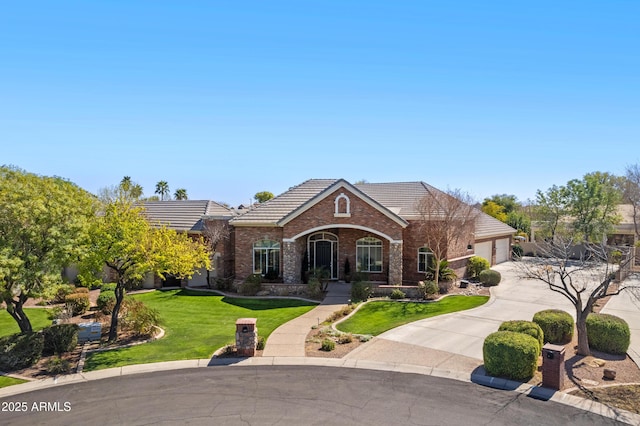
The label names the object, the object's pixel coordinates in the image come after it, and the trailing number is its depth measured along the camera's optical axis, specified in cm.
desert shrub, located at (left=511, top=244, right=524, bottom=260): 4352
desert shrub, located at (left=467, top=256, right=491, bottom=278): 3041
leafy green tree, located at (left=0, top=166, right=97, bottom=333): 1388
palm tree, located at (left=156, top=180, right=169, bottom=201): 7556
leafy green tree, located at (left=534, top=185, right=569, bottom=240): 4344
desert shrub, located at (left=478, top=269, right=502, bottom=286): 2745
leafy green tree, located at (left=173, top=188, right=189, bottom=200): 7412
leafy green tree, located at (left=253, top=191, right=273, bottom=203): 6838
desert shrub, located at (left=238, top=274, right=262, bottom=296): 2609
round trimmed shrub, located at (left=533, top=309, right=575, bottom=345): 1538
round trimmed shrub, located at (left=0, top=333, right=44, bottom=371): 1391
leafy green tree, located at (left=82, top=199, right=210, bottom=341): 1561
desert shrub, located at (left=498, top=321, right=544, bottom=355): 1379
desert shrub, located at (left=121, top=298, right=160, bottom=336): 1717
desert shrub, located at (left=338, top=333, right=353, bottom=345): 1616
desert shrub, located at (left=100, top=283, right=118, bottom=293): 2316
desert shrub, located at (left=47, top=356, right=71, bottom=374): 1352
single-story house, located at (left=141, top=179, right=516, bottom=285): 2625
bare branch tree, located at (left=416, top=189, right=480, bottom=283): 2650
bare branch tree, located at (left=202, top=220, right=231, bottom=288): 2814
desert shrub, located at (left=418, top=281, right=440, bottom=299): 2398
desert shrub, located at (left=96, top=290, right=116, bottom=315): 2119
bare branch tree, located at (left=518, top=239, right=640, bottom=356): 1366
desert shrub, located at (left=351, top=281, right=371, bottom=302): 2364
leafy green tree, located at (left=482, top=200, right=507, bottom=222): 5522
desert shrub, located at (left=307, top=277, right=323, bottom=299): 2483
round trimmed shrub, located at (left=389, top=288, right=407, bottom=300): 2397
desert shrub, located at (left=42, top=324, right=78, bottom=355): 1536
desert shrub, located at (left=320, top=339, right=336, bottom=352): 1527
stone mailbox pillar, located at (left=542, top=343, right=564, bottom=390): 1155
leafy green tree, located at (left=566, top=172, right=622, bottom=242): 4088
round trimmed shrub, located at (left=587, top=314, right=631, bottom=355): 1425
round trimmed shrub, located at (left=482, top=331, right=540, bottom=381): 1220
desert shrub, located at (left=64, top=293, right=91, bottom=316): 2155
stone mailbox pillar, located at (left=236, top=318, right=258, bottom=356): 1476
